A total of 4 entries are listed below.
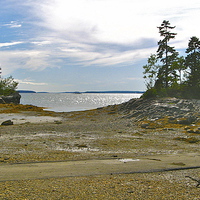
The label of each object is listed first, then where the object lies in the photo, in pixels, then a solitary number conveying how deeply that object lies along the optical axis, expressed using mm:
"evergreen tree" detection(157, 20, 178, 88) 43125
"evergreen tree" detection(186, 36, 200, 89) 42094
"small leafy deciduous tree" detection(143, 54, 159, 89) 45781
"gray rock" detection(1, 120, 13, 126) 20688
